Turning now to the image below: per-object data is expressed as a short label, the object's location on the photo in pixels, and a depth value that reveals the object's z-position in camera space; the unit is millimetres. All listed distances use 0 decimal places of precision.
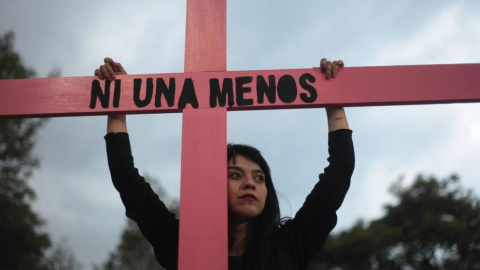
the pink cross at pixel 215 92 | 1276
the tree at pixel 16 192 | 8414
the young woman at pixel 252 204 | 1361
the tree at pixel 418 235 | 13547
